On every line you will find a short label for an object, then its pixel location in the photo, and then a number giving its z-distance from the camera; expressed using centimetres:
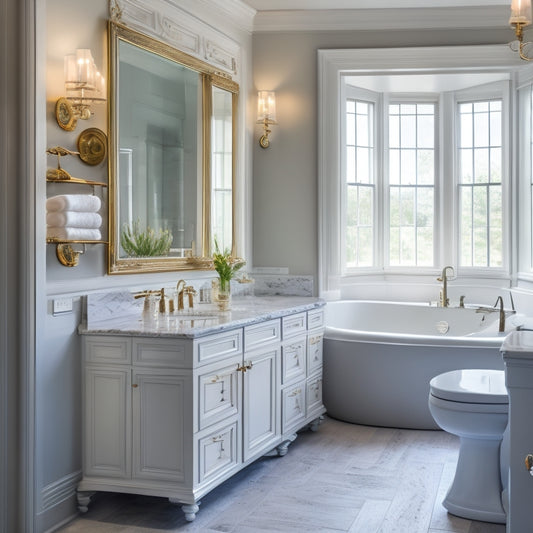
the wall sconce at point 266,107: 504
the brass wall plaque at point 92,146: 329
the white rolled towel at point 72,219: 300
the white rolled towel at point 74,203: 299
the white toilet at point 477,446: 315
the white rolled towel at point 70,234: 301
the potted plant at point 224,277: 402
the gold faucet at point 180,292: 390
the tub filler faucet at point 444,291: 533
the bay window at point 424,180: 564
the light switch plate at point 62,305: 305
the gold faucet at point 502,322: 487
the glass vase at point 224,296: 402
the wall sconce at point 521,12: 267
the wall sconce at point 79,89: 307
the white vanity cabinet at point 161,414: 306
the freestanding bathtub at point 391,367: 439
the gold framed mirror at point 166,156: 356
